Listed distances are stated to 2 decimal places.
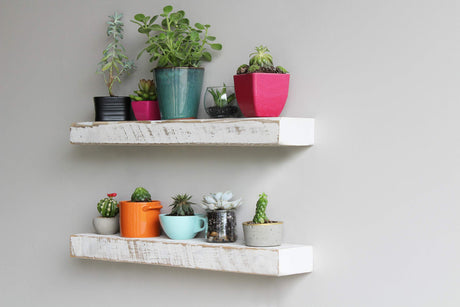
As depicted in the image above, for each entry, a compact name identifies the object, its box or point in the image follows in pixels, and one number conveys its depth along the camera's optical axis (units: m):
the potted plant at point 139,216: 2.95
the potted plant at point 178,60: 2.87
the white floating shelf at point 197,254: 2.68
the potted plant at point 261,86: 2.70
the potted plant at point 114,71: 3.02
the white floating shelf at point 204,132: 2.66
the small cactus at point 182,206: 2.89
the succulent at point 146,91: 2.98
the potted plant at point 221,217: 2.81
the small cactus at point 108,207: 3.03
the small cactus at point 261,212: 2.73
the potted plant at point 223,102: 2.84
